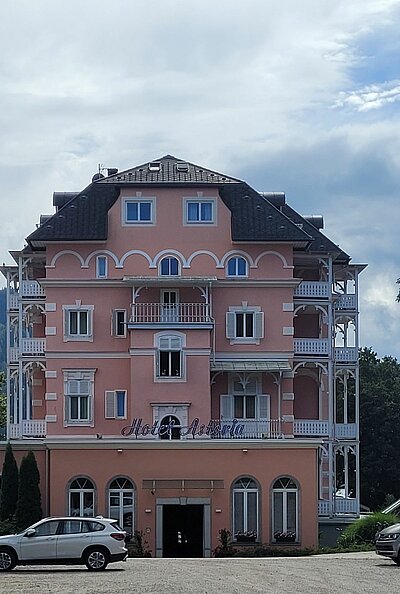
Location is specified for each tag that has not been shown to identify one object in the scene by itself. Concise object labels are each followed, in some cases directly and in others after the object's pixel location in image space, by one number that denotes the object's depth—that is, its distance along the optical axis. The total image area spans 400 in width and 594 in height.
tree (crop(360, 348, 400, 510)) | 83.25
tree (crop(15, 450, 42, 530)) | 54.34
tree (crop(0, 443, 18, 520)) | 55.12
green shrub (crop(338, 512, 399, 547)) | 52.59
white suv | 36.66
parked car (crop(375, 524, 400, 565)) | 37.69
